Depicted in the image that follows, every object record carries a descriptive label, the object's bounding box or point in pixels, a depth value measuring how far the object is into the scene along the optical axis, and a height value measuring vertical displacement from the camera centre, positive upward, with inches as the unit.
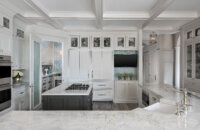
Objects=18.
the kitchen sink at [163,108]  69.4 -25.1
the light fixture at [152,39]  125.4 +25.5
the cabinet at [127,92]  175.9 -39.5
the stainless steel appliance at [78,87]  104.5 -19.7
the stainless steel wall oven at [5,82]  91.0 -13.2
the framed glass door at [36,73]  133.6 -9.9
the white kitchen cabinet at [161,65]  216.1 -1.5
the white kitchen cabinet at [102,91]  178.5 -38.3
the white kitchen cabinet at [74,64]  181.3 +0.5
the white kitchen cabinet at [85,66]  180.7 -2.4
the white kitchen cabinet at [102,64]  179.9 +0.4
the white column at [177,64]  206.5 -0.7
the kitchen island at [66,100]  90.0 -26.2
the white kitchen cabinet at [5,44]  93.6 +15.9
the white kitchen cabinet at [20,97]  114.2 -32.1
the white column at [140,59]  172.4 +6.5
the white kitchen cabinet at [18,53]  125.2 +12.1
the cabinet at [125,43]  180.3 +30.9
